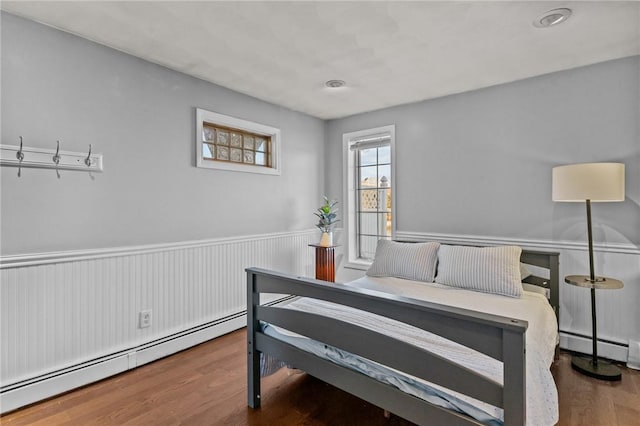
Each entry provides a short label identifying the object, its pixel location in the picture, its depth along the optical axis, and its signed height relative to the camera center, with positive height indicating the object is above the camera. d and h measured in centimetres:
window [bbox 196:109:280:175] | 304 +72
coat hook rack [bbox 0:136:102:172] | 198 +37
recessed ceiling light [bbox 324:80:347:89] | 305 +123
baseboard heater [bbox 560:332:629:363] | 259 -112
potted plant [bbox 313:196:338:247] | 383 -13
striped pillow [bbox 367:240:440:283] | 289 -44
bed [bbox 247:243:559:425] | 123 -66
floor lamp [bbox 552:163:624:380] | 228 +13
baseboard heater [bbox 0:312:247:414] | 201 -109
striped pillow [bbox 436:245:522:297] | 249 -46
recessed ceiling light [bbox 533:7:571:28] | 195 +119
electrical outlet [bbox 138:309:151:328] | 257 -82
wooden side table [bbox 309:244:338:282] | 379 -57
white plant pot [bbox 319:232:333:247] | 380 -31
